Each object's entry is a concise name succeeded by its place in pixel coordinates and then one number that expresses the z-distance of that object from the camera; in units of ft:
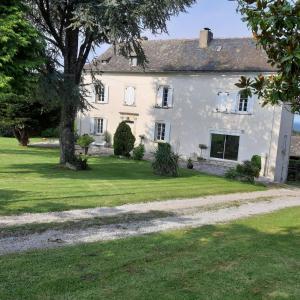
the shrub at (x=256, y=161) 64.22
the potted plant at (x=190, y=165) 63.35
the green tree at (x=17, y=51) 32.59
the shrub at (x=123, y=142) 69.22
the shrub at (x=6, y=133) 94.62
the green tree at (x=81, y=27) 43.14
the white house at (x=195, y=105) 68.45
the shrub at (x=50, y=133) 99.31
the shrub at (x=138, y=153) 66.10
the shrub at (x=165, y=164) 50.23
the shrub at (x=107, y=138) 86.52
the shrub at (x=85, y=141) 69.67
